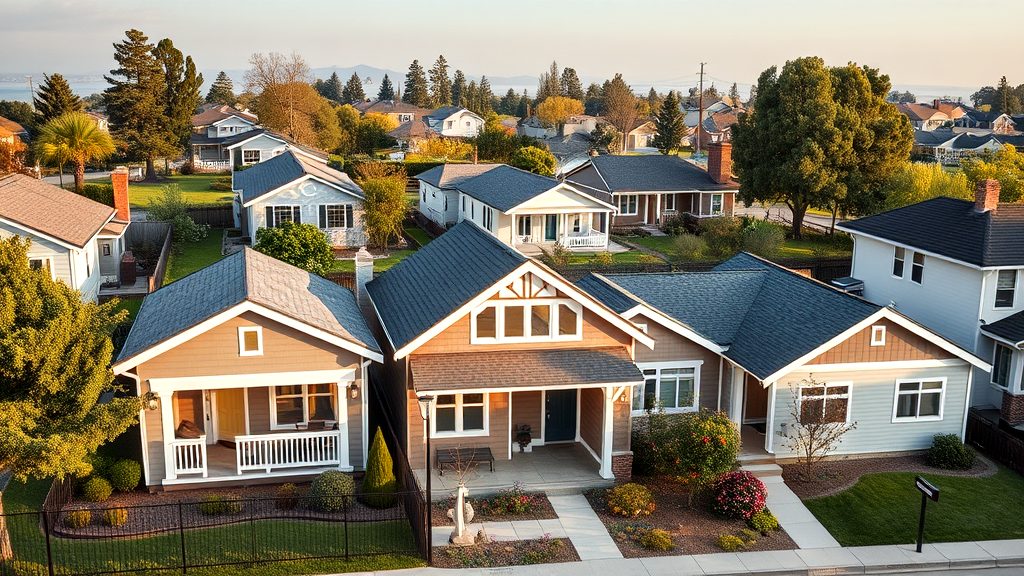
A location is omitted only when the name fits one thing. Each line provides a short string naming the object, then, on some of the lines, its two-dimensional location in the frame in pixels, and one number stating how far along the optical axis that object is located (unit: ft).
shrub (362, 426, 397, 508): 60.29
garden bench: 65.57
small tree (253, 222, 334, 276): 112.98
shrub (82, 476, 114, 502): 59.98
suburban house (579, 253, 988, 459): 69.26
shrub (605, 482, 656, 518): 60.44
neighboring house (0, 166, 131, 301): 95.86
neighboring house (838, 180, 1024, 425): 81.61
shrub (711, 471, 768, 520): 60.29
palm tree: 170.60
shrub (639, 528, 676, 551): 55.98
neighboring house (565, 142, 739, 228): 171.42
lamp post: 51.70
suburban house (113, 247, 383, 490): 61.21
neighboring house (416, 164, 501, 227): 171.22
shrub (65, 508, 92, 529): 55.98
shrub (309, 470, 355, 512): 59.21
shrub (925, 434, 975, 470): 70.08
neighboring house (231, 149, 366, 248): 141.49
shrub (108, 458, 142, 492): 61.36
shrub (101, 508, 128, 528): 56.54
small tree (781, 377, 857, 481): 69.31
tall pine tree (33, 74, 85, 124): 216.54
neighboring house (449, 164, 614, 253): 146.41
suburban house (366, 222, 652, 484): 63.62
